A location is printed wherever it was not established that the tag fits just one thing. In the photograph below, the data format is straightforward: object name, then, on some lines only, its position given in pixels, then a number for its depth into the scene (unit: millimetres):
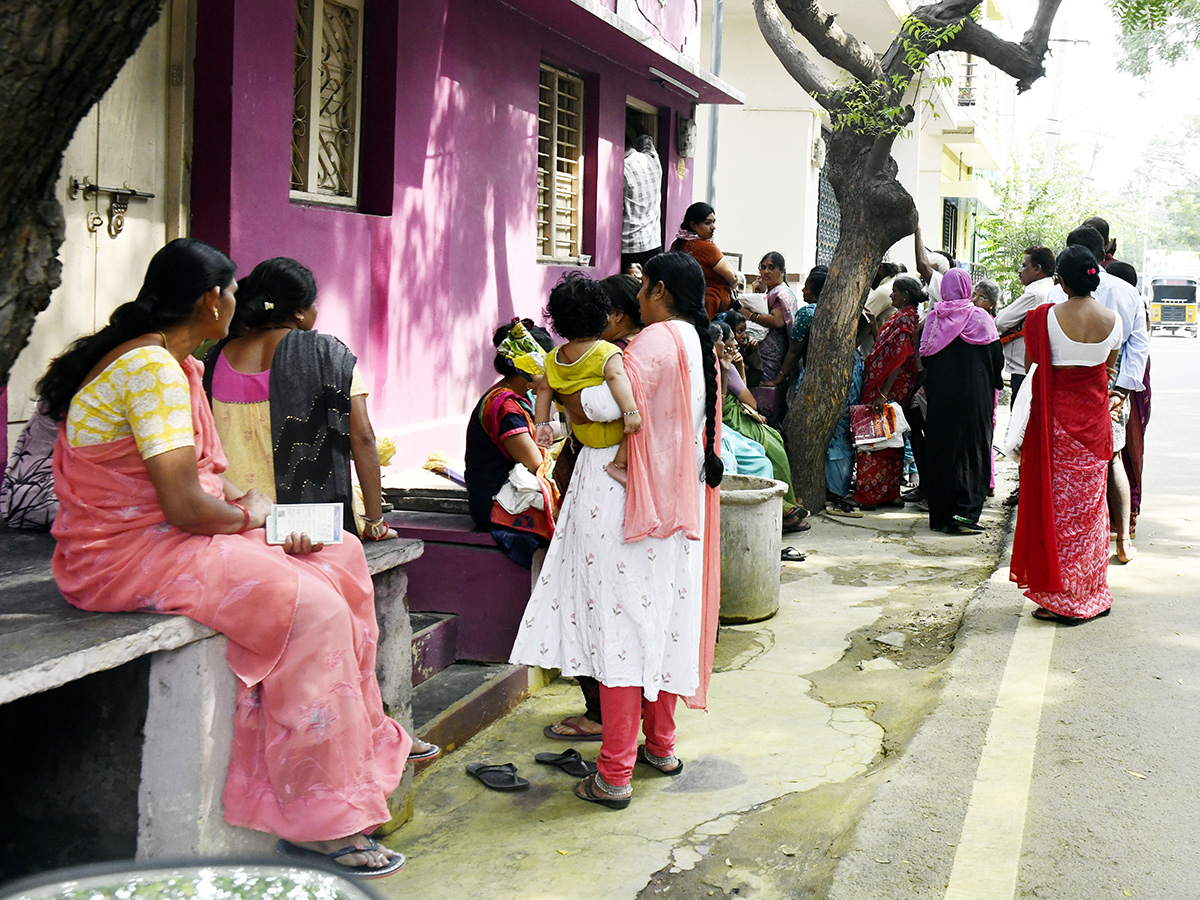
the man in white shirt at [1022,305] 9297
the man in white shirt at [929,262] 12055
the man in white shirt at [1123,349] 7316
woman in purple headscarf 9352
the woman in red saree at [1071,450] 6320
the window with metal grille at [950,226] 32531
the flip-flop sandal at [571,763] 4555
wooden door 4859
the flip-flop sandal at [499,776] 4387
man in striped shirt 11070
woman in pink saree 3059
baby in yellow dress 4238
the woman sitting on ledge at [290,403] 3857
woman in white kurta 4234
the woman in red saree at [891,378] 9891
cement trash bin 6570
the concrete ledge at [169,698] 2807
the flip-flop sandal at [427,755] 4230
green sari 7996
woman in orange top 8734
